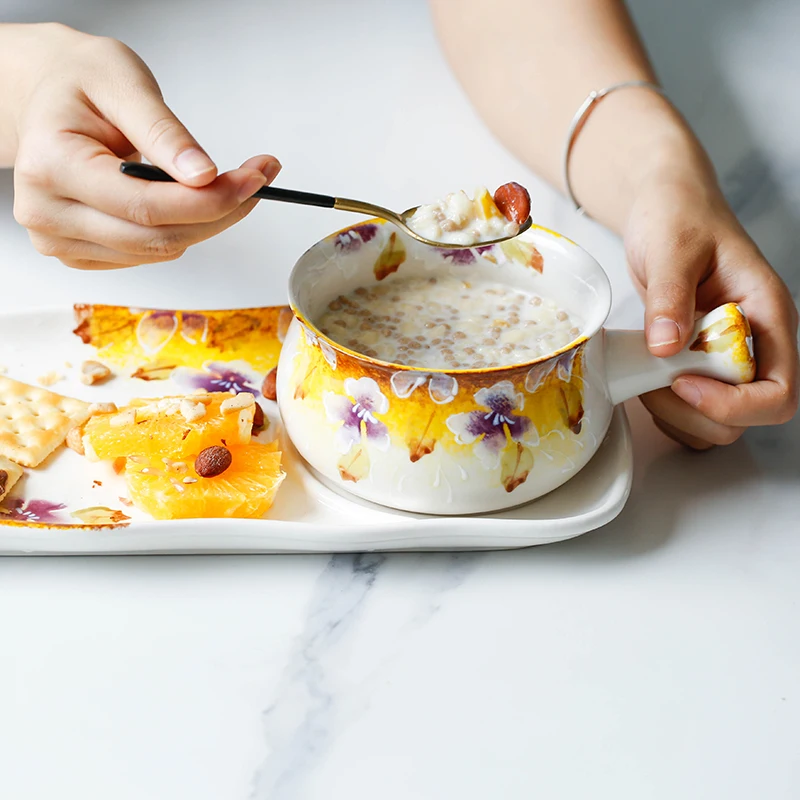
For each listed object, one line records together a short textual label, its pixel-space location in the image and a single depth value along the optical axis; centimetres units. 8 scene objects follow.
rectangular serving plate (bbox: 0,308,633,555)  76
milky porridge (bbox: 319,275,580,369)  85
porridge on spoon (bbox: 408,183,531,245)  89
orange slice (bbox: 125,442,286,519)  78
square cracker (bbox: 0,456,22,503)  81
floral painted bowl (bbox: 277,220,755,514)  77
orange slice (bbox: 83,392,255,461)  83
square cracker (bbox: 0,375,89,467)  85
